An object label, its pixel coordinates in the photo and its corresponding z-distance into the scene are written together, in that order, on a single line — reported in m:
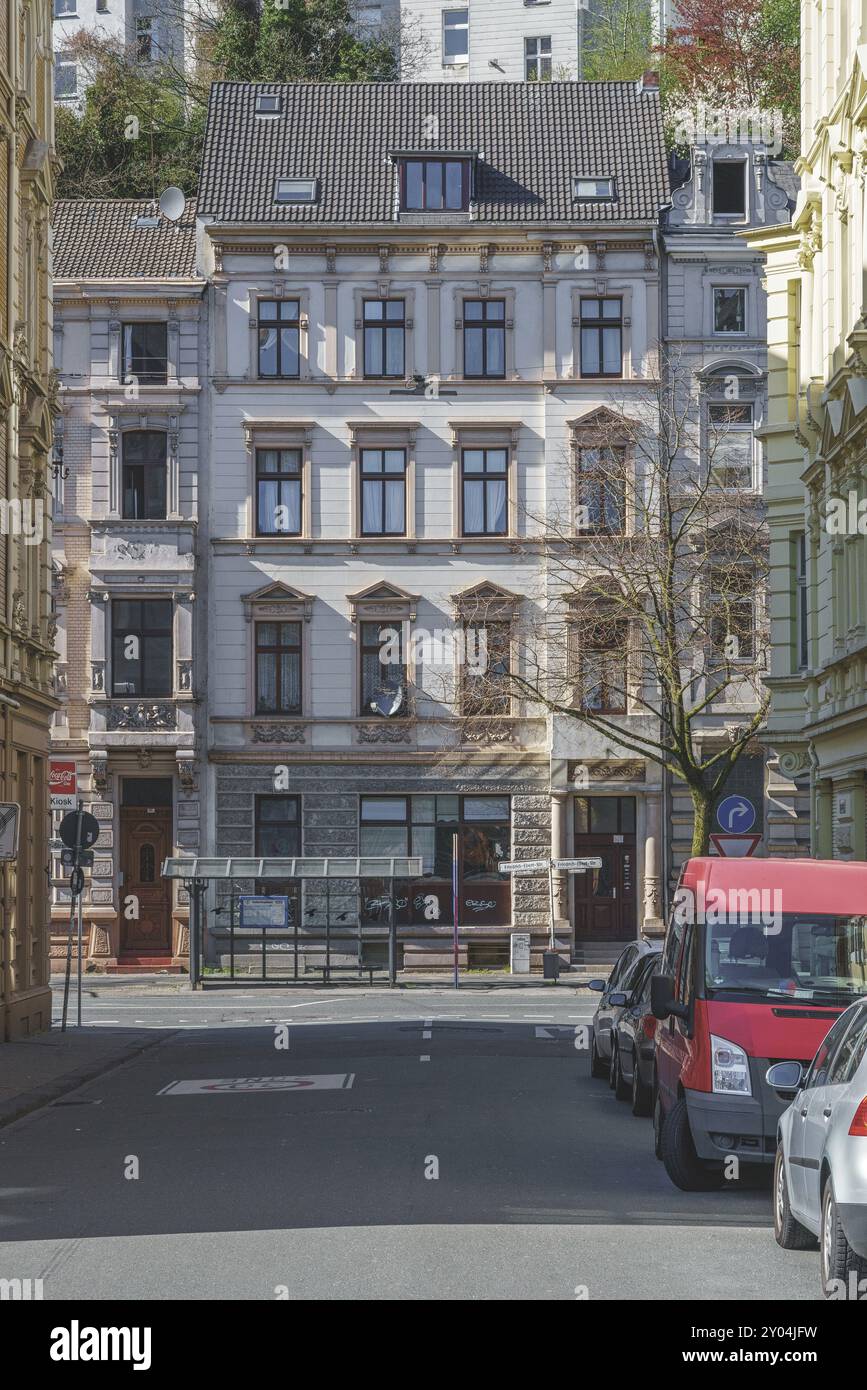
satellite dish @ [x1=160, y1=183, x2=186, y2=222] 48.38
